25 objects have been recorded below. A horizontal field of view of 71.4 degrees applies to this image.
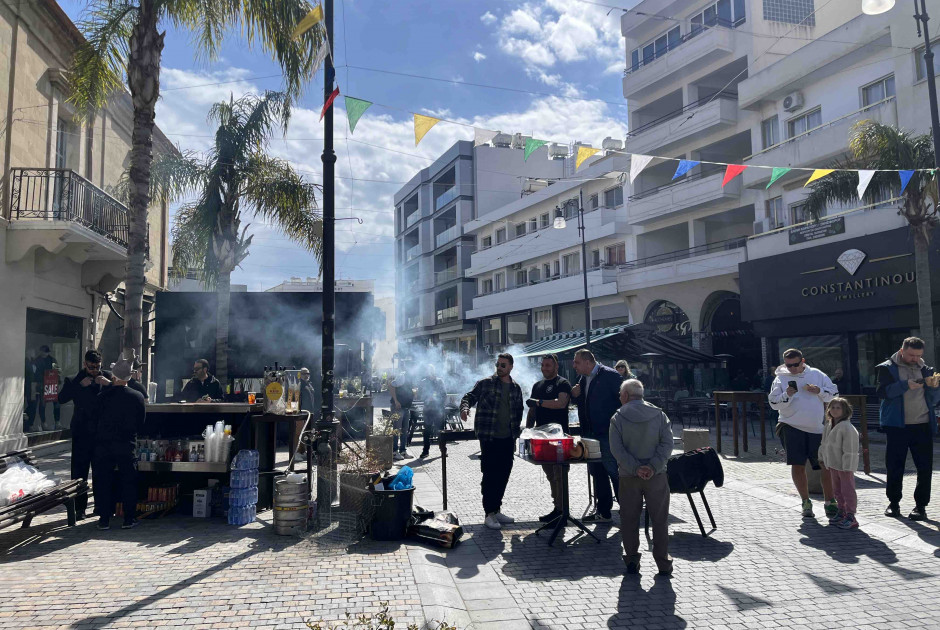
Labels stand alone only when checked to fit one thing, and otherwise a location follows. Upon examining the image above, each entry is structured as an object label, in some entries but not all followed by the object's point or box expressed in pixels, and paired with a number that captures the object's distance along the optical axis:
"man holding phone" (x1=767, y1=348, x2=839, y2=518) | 7.21
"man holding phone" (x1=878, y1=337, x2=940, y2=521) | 6.86
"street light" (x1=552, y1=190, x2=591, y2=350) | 27.61
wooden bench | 5.70
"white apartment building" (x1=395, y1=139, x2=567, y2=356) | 49.53
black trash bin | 6.28
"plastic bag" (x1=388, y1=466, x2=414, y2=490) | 6.54
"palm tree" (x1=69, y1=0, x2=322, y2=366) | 10.63
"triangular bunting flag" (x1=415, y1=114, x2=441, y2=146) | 10.58
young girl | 6.50
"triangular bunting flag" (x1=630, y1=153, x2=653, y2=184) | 12.71
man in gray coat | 5.24
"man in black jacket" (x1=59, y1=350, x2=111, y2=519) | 6.96
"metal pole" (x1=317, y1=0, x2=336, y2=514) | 7.44
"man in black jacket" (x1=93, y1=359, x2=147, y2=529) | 6.76
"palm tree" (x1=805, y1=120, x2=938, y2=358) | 14.28
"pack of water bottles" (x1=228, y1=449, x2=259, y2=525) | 6.93
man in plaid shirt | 6.99
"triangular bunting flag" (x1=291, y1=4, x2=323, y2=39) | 8.26
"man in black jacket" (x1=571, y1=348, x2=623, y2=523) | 7.09
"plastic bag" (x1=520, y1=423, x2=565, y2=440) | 6.60
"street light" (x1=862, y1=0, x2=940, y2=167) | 12.38
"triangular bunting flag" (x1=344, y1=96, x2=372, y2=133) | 9.30
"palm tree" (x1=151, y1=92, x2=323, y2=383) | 16.45
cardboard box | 7.27
